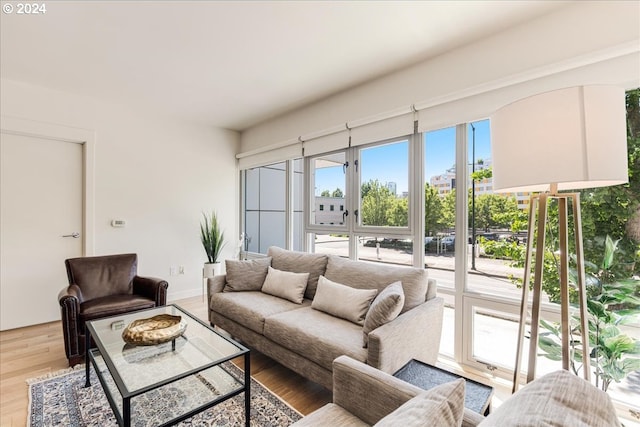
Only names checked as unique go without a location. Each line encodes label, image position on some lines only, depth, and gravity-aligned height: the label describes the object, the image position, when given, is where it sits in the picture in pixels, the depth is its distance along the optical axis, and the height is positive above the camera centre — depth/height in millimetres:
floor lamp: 1094 +245
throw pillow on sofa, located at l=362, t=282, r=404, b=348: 1758 -563
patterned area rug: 1697 -1157
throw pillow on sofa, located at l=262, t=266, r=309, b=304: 2641 -616
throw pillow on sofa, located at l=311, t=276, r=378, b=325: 2139 -627
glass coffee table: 1451 -789
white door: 3092 -39
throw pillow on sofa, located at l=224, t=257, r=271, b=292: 2895 -568
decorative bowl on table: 1736 -681
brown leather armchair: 2311 -679
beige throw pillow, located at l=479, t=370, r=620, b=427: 617 -429
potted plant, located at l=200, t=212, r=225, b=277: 3945 -346
